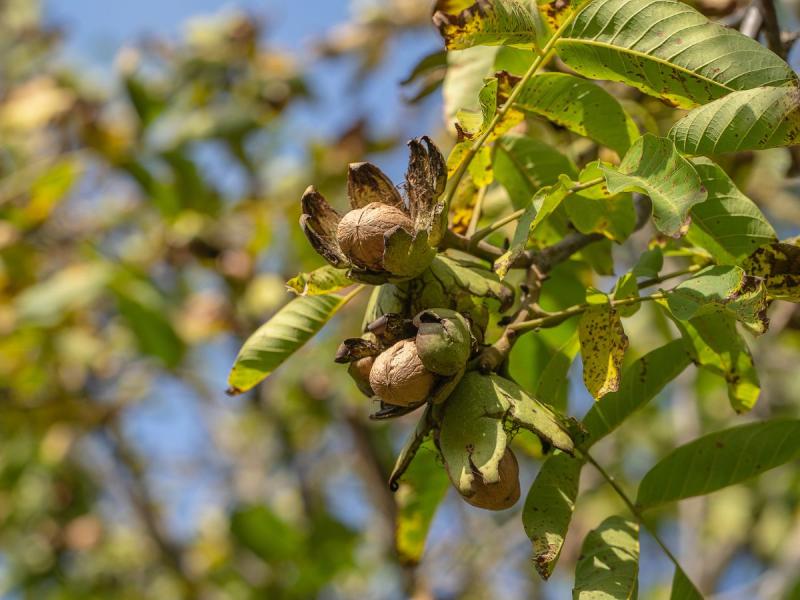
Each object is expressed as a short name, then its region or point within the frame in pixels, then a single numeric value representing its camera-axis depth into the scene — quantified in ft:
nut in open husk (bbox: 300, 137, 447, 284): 3.78
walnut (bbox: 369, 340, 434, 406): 3.61
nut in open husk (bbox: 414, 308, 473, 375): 3.54
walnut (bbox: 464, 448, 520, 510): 3.51
